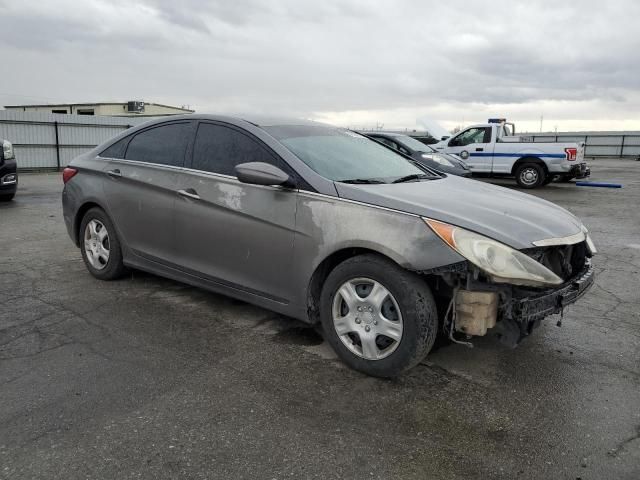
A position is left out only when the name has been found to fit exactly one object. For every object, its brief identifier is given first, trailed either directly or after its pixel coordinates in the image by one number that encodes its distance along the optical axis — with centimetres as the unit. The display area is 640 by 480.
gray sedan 299
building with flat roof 3744
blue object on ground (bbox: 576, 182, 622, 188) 1468
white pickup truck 1466
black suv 984
